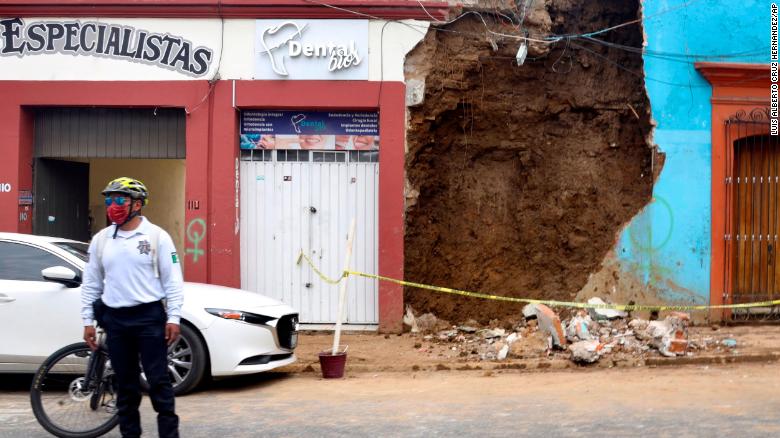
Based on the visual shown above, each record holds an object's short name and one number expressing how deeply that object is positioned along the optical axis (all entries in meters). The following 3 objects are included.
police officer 5.41
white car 7.73
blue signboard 11.62
